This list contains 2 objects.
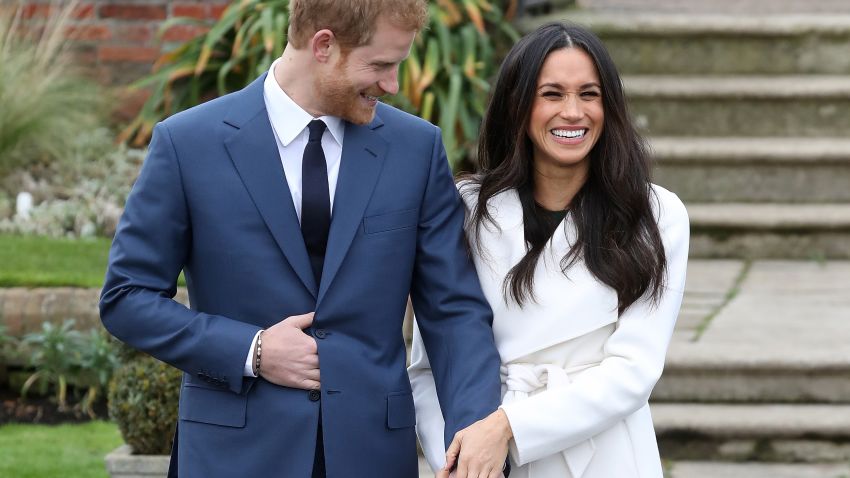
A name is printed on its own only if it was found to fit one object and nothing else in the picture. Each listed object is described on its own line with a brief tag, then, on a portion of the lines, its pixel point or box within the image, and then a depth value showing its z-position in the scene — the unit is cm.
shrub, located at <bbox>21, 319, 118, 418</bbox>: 1162
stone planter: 934
